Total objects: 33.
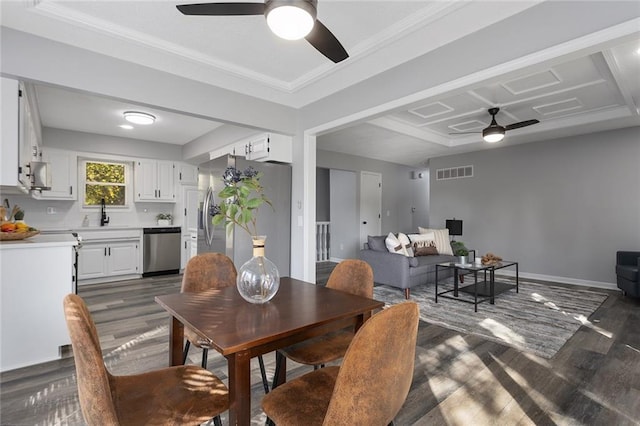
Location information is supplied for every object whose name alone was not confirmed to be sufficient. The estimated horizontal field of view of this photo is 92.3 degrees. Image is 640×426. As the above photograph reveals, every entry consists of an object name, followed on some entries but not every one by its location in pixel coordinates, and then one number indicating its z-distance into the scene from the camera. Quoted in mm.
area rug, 2961
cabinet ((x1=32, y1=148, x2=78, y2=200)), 4969
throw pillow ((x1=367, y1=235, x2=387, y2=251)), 5062
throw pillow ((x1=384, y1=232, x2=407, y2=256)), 4820
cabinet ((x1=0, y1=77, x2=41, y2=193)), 2381
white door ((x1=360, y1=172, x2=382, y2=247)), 7312
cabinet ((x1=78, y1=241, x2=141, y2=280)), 5015
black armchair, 4051
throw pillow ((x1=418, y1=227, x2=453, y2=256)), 5577
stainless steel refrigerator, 3797
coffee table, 4004
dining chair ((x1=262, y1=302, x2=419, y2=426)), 931
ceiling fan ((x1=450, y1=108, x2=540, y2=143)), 4163
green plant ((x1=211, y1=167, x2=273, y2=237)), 1432
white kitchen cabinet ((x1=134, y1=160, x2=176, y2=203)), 5824
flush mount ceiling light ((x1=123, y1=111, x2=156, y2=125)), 4227
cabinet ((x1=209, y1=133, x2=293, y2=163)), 3959
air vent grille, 6793
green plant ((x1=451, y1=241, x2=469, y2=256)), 4734
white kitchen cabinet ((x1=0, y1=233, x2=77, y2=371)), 2400
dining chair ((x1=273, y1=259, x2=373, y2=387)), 1612
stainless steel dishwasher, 5656
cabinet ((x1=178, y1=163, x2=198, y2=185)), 6328
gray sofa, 4535
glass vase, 1494
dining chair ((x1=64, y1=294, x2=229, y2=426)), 971
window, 5512
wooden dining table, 1085
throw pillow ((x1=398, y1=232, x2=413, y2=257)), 4910
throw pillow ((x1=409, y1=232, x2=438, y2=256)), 5223
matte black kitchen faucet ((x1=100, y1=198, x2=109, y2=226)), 5543
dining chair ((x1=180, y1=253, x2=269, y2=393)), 2082
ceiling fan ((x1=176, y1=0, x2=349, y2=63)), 1552
